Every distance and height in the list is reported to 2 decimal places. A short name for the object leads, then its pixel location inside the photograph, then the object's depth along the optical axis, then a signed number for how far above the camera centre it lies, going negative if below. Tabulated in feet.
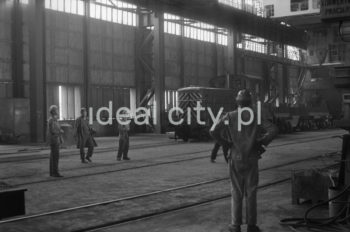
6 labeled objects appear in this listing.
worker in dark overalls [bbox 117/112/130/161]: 51.16 -2.89
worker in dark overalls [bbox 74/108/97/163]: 47.80 -1.77
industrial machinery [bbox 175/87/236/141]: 82.69 +1.62
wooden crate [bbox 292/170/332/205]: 25.14 -4.11
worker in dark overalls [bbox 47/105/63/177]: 38.81 -1.91
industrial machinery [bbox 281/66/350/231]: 20.88 -3.78
